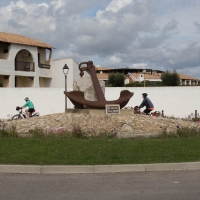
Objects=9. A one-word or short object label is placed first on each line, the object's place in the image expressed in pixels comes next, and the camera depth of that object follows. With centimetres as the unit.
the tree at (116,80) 5578
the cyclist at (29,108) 2328
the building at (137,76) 7069
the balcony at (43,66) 4468
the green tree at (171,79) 5433
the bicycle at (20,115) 2499
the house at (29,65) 4050
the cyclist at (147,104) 1941
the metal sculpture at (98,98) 1694
